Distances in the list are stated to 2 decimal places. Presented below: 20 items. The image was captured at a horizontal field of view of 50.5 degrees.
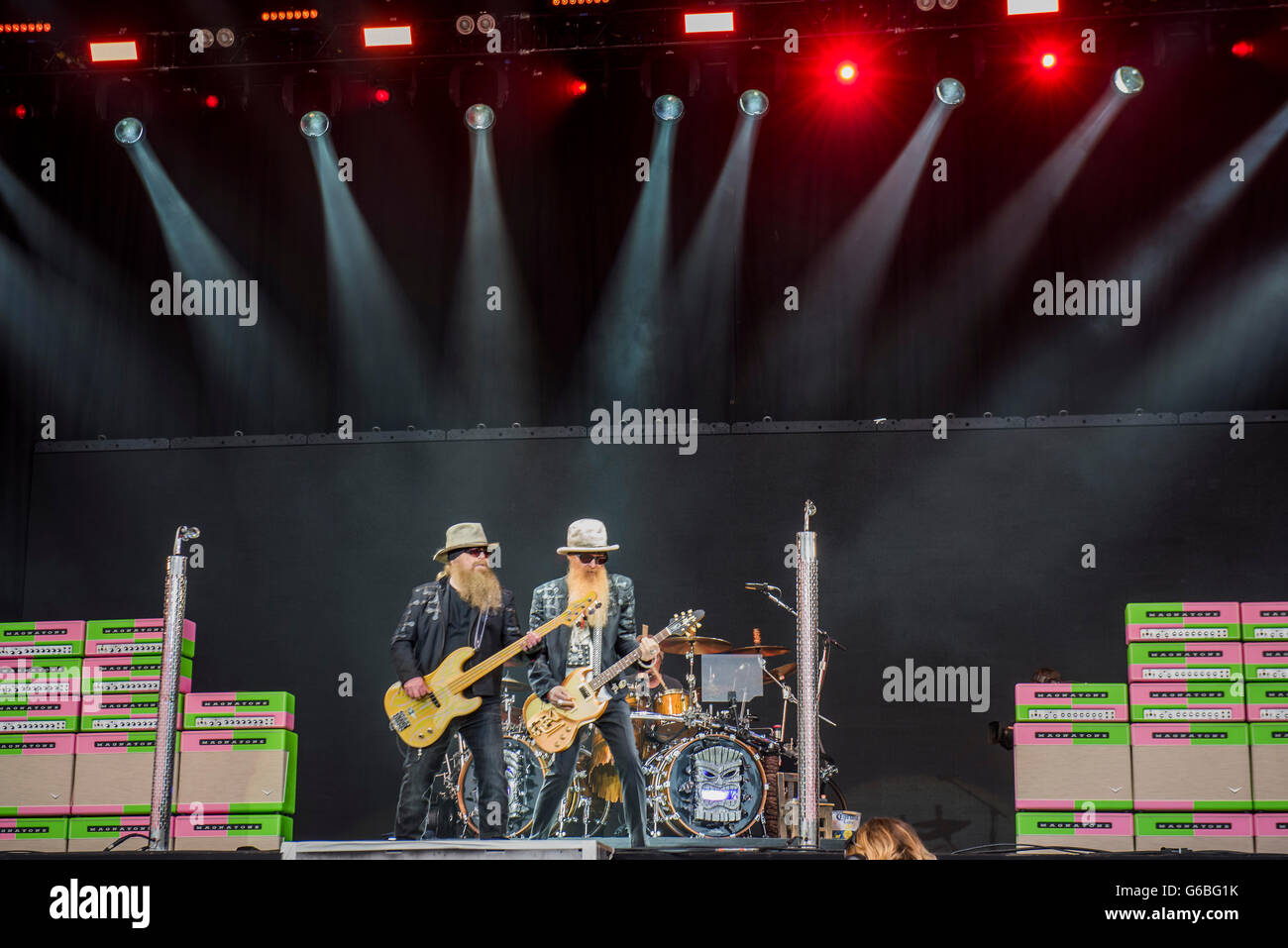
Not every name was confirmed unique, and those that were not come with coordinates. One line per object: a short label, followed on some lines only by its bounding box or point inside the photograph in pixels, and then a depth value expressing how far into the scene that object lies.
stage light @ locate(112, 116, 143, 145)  10.24
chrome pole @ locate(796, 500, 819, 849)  5.22
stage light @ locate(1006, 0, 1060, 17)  9.22
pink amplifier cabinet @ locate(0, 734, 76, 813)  7.13
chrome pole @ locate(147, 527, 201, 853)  6.20
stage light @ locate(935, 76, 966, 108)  9.66
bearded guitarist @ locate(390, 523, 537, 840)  6.56
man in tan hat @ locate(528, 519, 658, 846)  6.79
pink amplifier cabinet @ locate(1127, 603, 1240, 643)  6.91
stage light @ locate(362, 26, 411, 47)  9.66
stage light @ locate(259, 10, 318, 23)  9.52
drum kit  7.95
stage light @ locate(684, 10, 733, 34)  9.43
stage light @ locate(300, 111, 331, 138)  10.20
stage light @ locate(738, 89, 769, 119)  9.90
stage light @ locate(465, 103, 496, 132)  10.06
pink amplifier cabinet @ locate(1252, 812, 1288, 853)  6.50
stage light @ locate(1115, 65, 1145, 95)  9.54
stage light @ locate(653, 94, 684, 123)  9.98
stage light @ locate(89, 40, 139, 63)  9.82
